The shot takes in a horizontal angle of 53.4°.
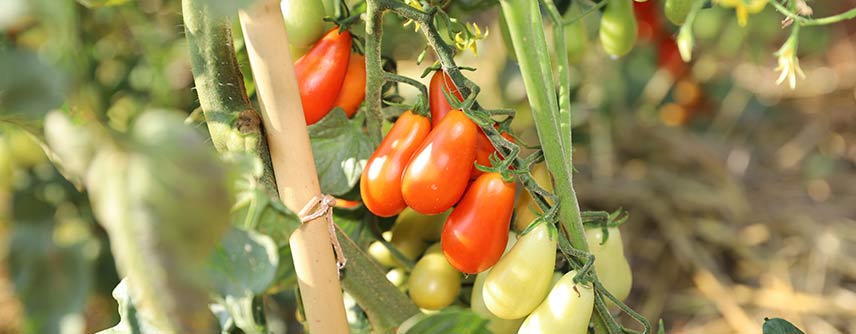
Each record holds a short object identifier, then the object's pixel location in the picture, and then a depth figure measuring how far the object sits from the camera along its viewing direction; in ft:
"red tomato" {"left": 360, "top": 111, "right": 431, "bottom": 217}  2.15
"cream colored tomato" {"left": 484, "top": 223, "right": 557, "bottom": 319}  2.05
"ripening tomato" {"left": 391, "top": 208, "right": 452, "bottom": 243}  2.71
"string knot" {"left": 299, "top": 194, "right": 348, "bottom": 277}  1.93
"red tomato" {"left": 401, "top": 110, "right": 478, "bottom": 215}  2.04
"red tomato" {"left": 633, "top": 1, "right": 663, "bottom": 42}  4.15
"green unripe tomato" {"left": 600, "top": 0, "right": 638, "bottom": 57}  2.55
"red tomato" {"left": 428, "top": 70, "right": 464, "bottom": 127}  2.22
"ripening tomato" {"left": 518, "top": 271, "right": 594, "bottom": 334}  2.02
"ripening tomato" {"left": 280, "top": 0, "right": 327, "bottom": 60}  2.33
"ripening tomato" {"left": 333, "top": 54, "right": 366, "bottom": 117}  2.43
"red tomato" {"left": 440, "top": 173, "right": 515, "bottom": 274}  2.09
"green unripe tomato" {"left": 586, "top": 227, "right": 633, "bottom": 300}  2.30
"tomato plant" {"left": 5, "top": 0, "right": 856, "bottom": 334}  1.15
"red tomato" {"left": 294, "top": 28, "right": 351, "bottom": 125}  2.30
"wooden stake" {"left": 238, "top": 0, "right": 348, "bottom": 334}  1.85
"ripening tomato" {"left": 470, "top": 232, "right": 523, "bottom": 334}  2.32
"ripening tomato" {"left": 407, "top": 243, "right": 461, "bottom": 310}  2.46
